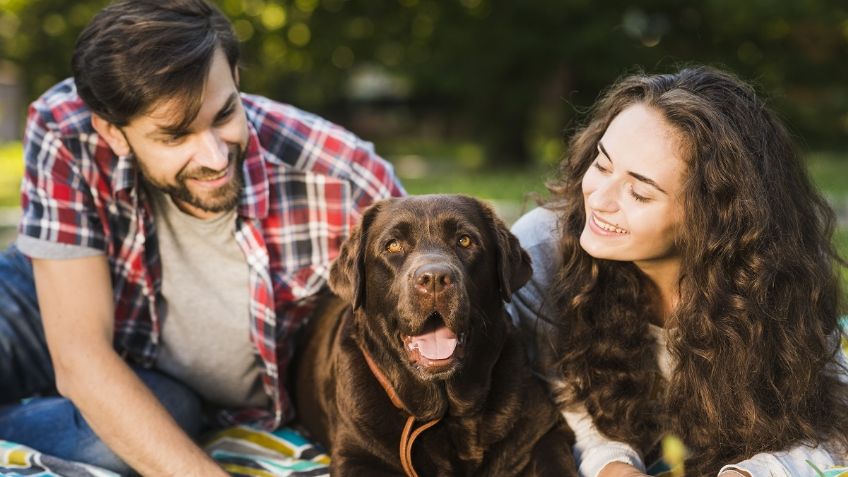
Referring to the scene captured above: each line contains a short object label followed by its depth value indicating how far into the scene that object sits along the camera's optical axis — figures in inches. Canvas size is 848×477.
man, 137.3
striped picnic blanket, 136.4
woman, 124.3
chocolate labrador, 126.1
